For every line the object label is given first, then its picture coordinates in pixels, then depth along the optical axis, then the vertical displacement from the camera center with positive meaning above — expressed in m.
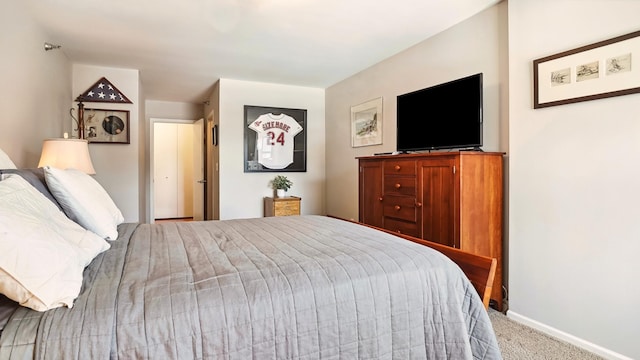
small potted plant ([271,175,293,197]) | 4.96 -0.08
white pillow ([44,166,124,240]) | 1.45 -0.10
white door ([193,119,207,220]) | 6.26 +0.20
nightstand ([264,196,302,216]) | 4.71 -0.38
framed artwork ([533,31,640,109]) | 1.84 +0.65
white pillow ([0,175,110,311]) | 0.83 -0.21
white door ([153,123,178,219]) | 7.32 +0.20
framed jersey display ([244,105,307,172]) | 4.97 +0.63
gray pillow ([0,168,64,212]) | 1.43 +0.01
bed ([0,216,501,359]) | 0.85 -0.38
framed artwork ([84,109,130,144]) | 4.20 +0.70
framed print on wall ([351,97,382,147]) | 4.14 +0.74
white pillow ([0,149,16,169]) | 1.69 +0.10
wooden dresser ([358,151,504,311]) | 2.34 -0.16
